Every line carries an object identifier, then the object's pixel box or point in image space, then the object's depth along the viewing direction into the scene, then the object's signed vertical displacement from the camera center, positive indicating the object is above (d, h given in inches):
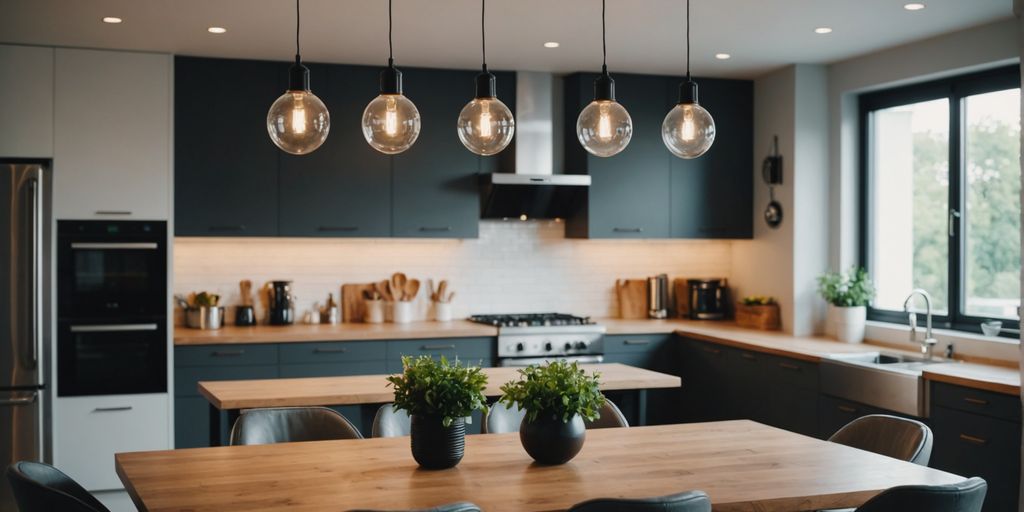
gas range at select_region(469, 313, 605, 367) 241.8 -20.3
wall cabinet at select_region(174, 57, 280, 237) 233.6 +25.0
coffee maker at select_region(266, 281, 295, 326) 248.8 -11.5
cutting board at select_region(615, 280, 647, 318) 279.9 -11.9
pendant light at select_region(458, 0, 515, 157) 126.4 +16.5
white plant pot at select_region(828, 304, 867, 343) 232.1 -15.7
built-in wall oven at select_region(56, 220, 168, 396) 216.7 -11.1
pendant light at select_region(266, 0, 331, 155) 121.0 +16.1
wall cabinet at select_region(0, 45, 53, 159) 214.8 +32.9
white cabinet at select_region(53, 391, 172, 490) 215.8 -37.8
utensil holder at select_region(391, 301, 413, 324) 254.5 -14.3
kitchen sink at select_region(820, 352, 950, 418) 184.9 -23.7
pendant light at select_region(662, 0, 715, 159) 130.5 +16.2
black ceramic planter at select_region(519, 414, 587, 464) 115.1 -20.8
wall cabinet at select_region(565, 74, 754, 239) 261.1 +21.4
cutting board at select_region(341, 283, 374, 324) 259.1 -12.2
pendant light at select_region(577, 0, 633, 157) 129.6 +16.7
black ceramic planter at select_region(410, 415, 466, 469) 113.5 -20.9
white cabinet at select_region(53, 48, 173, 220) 218.7 +26.4
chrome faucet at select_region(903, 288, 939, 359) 206.2 -15.9
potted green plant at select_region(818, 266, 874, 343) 232.4 -11.3
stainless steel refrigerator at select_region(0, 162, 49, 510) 208.5 -11.2
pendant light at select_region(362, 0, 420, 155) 123.6 +16.3
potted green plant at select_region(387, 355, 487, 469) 113.7 -17.0
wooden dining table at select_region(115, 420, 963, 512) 101.1 -24.1
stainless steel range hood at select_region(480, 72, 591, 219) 252.4 +21.3
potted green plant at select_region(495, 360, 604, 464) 115.3 -17.5
